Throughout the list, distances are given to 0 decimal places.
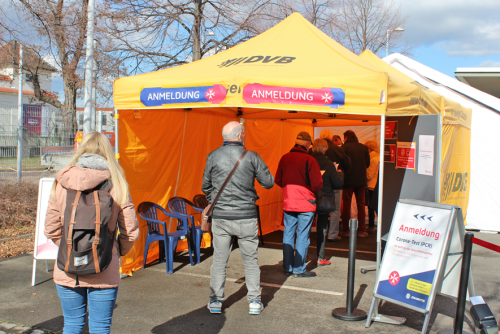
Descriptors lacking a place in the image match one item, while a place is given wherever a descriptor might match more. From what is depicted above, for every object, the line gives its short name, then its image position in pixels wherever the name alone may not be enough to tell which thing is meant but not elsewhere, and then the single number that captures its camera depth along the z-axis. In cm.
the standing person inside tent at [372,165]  805
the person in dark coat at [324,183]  574
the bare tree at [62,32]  916
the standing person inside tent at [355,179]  738
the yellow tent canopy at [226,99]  421
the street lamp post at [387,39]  1697
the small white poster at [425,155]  477
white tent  892
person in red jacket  507
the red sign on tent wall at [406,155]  506
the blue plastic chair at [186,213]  589
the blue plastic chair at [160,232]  537
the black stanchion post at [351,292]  387
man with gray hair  396
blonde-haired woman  244
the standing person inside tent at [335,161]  738
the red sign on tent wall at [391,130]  538
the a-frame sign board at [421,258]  361
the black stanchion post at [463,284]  324
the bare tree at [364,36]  1827
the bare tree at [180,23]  1195
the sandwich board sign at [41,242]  484
